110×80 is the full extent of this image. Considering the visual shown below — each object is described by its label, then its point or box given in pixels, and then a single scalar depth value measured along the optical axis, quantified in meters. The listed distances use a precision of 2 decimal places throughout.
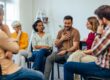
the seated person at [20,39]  4.36
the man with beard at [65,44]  3.71
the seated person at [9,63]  1.87
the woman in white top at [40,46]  3.97
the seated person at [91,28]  3.44
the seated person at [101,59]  2.29
